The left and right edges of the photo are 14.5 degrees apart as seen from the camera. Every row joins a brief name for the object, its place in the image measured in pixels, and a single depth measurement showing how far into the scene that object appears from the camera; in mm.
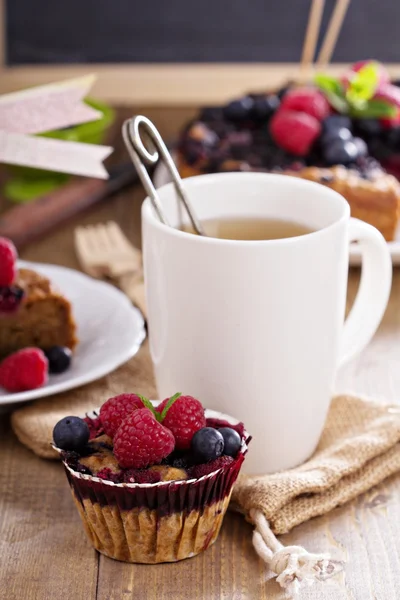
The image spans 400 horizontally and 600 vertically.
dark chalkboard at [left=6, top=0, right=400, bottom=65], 1432
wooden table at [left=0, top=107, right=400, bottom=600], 597
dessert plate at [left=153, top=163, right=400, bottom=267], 856
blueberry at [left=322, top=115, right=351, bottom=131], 951
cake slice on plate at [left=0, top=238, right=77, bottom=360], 754
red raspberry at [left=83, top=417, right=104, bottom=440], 620
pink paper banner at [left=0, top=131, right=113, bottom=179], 689
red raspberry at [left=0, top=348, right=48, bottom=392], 718
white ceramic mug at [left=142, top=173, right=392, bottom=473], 624
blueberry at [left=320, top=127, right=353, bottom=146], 935
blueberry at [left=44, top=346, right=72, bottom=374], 747
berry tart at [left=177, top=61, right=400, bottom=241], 914
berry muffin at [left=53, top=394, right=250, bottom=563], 590
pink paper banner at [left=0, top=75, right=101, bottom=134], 692
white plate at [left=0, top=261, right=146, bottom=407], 713
